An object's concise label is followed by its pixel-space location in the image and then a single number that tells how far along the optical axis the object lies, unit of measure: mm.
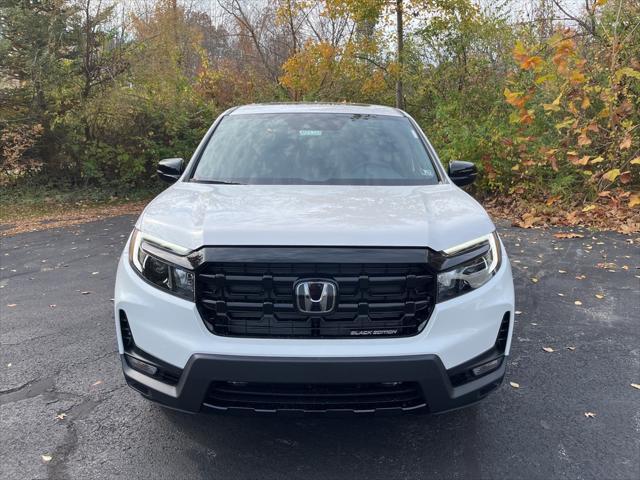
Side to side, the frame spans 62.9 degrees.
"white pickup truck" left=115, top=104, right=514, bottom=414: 2252
